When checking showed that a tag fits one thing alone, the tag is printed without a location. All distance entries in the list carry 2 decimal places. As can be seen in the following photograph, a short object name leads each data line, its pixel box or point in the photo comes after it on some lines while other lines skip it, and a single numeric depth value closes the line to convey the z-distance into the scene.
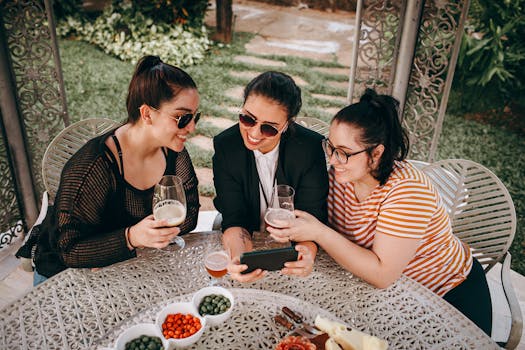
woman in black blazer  2.36
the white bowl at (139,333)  1.65
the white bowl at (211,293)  1.81
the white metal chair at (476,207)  2.74
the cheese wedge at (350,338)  1.66
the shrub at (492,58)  6.67
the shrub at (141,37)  8.48
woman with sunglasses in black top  2.14
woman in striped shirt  2.14
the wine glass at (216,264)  2.02
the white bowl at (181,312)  1.69
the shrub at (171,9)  8.69
